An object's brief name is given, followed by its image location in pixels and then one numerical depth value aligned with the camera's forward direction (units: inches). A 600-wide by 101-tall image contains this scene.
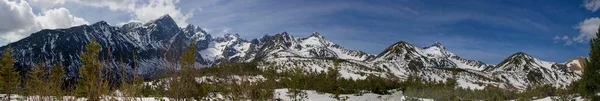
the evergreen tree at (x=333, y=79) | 2061.9
